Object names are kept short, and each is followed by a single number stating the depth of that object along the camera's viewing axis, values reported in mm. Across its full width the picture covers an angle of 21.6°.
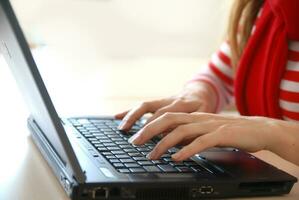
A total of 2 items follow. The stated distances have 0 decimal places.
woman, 848
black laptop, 710
